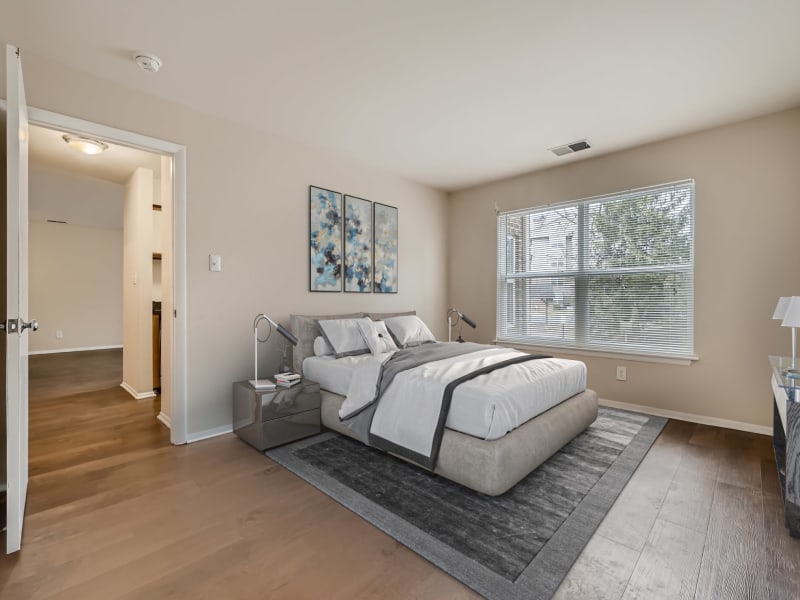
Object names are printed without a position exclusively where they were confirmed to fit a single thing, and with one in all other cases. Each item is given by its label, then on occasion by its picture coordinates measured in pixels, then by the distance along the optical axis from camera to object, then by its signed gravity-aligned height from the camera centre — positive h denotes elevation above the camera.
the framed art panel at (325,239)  3.80 +0.57
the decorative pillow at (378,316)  4.05 -0.22
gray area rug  1.59 -1.11
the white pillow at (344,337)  3.42 -0.37
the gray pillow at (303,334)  3.39 -0.35
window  3.58 +0.24
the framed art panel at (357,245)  4.11 +0.55
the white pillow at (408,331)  3.86 -0.36
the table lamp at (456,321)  4.49 -0.32
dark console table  1.78 -0.71
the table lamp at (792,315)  2.23 -0.11
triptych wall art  3.84 +0.55
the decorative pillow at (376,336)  3.50 -0.38
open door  1.67 -0.03
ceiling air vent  3.69 +1.45
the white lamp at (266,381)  2.92 -0.67
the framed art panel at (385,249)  4.40 +0.54
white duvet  2.14 -0.62
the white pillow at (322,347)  3.43 -0.46
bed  2.04 -0.87
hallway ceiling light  3.39 +1.35
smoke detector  2.34 +1.43
